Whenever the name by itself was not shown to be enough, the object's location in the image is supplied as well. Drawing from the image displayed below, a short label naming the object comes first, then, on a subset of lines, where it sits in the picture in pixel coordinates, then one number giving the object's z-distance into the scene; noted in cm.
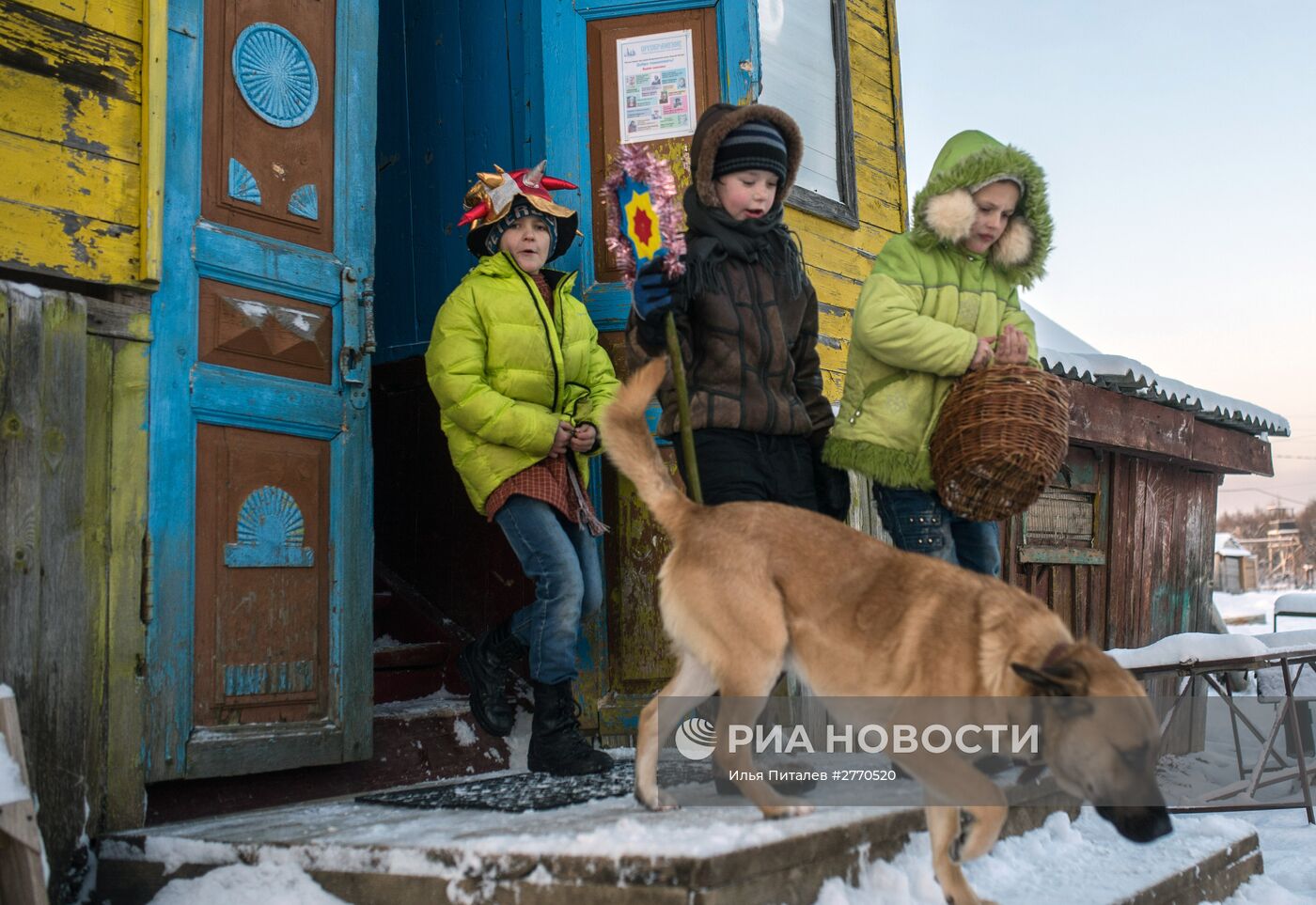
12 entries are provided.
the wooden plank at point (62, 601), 317
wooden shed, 808
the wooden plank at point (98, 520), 333
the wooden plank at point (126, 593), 339
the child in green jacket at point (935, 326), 360
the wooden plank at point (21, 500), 311
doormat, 331
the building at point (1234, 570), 3962
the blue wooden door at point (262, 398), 364
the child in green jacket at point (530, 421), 388
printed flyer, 498
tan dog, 243
